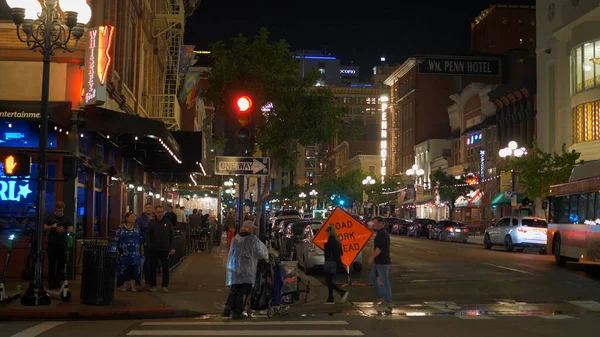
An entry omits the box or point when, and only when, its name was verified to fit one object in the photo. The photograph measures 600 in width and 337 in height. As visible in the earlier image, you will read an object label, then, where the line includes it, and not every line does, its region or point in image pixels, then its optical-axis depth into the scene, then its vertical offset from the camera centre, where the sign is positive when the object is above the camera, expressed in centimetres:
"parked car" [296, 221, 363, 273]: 2183 -102
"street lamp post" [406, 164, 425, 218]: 7441 +503
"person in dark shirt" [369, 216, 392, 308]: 1449 -81
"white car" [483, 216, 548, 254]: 3378 -40
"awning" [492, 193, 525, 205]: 5249 +183
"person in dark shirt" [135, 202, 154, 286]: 1628 -28
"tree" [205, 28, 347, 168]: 2470 +441
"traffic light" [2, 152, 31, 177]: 1330 +95
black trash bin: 1348 -102
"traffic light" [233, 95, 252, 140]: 1220 +180
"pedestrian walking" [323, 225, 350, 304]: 1517 -80
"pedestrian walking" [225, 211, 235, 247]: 3092 -23
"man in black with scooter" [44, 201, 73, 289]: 1527 -52
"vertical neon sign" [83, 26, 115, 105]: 1717 +370
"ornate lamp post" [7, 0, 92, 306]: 1316 +223
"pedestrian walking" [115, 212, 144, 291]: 1544 -67
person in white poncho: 1238 -75
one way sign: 1352 +101
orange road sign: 1731 -24
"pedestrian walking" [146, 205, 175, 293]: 1567 -52
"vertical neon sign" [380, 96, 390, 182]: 10288 +1226
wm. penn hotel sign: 4603 +1030
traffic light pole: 1361 +35
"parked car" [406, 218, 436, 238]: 5316 -31
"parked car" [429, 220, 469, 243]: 4681 -50
